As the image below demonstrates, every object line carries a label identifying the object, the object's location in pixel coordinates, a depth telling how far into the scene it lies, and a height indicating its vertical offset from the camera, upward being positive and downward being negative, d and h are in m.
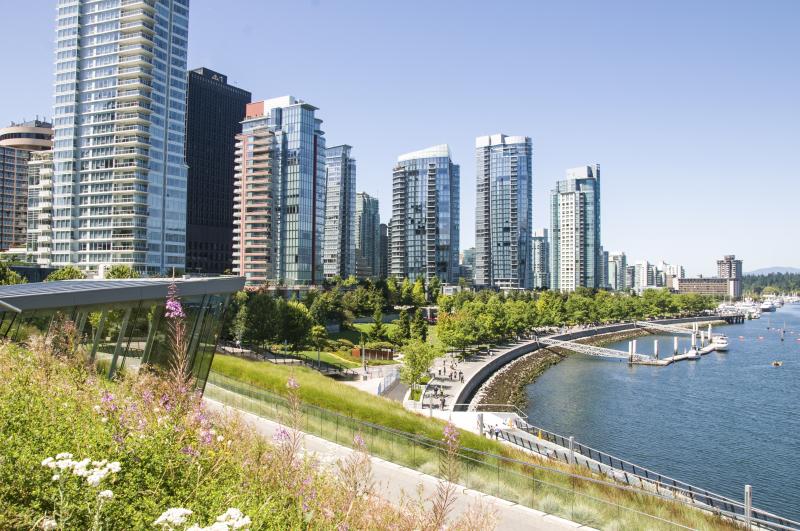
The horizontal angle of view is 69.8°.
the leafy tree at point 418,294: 128.39 -4.42
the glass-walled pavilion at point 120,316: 15.50 -1.31
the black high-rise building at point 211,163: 156.12 +31.80
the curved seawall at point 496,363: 52.78 -10.85
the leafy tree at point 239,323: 58.59 -5.15
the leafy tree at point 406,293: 125.31 -4.09
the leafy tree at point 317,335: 64.62 -7.30
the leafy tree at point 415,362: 46.72 -7.16
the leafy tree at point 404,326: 75.69 -6.87
